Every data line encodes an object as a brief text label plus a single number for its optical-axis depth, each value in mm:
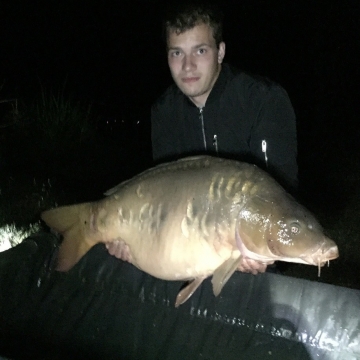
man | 1890
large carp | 1281
